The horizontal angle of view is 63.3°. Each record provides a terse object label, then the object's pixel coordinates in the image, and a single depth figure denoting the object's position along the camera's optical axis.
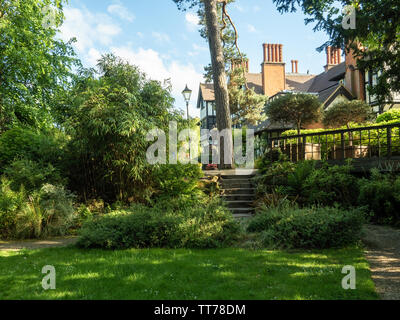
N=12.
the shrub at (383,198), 7.48
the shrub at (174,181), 9.52
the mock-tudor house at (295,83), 24.27
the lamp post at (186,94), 15.46
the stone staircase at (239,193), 9.54
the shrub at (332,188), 8.66
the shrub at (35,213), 7.47
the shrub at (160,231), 6.09
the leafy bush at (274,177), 10.02
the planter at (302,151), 11.04
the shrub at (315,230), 5.82
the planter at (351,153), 10.55
